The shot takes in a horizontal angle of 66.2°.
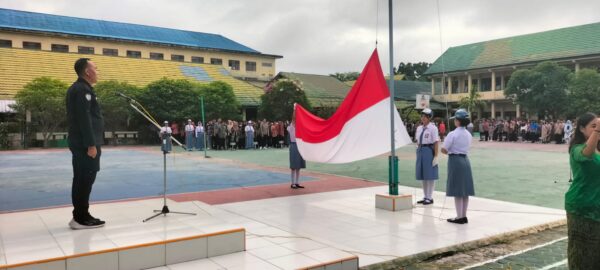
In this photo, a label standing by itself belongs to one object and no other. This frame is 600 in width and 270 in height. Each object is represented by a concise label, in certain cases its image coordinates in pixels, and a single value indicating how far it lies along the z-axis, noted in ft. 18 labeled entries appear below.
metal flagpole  25.63
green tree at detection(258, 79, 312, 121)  104.83
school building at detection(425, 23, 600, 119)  136.05
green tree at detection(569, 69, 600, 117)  110.01
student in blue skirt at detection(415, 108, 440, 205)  27.18
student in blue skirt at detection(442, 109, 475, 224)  22.04
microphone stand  19.53
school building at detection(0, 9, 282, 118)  109.70
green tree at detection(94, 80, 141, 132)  99.14
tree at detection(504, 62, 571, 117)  118.42
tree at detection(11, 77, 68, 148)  89.15
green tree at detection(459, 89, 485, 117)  151.02
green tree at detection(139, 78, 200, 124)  101.14
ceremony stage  15.05
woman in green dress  11.48
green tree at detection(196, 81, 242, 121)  104.32
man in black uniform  17.07
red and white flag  26.37
